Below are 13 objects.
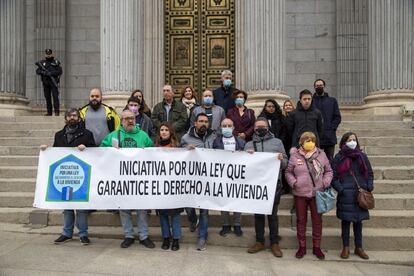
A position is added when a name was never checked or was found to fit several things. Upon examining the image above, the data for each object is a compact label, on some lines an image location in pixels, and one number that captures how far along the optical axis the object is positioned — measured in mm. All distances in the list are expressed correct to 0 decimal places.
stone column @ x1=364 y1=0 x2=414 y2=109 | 12281
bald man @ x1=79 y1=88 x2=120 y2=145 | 7906
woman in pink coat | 6695
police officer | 13227
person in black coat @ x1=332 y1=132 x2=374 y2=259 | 6664
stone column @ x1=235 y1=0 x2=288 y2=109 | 11555
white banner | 7043
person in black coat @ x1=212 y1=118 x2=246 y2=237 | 7227
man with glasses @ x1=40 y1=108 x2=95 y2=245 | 7176
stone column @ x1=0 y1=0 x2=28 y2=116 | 13250
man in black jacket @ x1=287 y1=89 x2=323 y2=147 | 7680
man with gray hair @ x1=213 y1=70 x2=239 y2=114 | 9055
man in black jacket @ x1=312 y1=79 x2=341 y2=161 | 8641
